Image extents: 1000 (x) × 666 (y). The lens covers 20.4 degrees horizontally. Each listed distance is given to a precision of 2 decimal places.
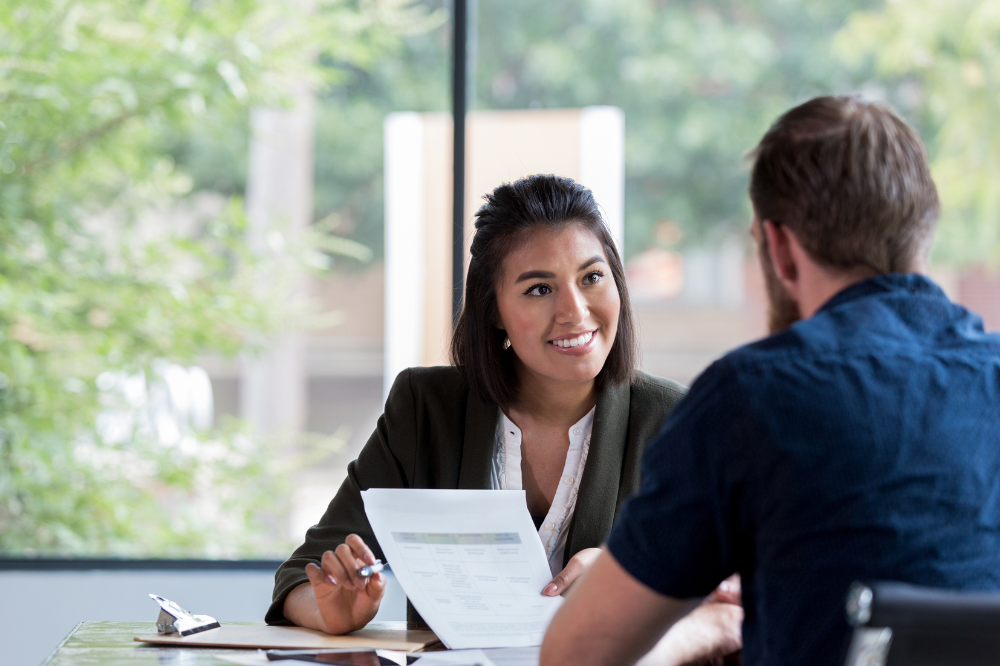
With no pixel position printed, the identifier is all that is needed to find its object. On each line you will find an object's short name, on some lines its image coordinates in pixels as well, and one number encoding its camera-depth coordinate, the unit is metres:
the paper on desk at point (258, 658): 3.33
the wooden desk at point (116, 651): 3.35
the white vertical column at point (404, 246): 6.01
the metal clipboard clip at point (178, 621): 3.46
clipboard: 3.42
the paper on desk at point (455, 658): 3.33
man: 2.98
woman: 3.71
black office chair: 2.87
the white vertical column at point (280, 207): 6.20
